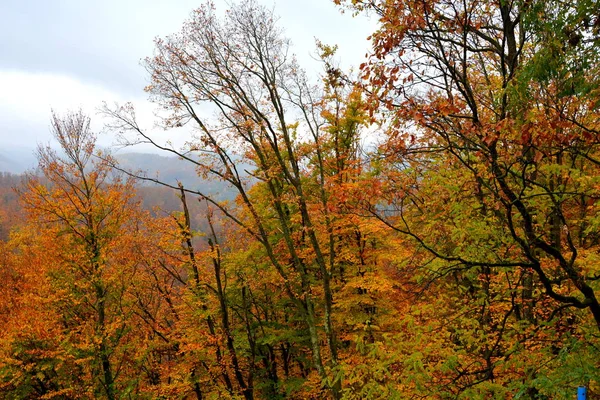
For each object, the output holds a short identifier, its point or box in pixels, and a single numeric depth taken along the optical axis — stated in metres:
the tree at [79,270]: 13.60
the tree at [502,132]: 3.85
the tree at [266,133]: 12.04
